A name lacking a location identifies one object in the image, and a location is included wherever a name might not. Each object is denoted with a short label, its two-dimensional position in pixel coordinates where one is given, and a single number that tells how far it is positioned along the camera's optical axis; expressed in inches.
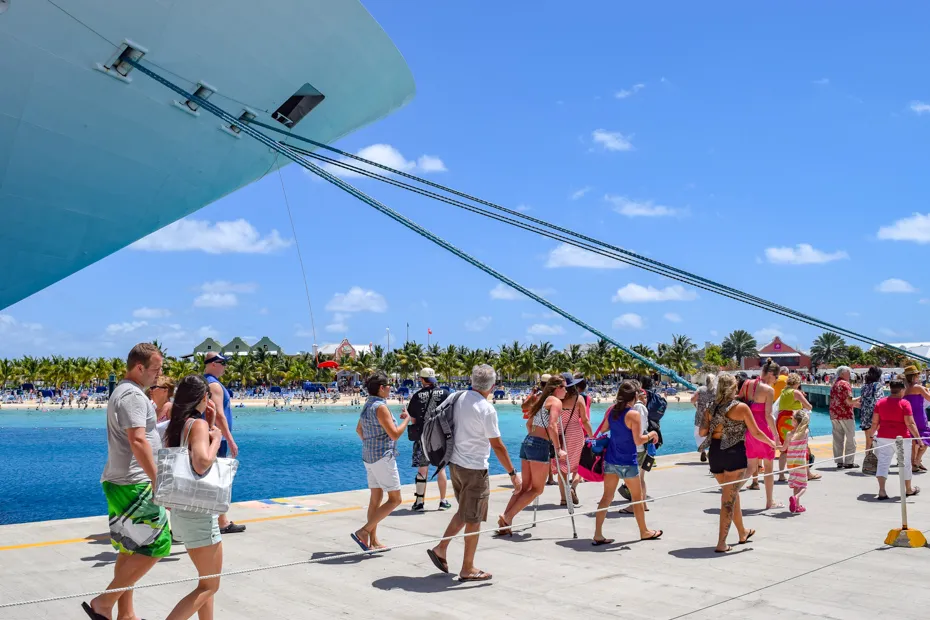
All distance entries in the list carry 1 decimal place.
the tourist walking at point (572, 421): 291.7
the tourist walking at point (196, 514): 146.2
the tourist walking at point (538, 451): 264.1
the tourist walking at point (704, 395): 382.0
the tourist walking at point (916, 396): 355.9
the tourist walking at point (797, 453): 311.6
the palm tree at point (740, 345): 4901.6
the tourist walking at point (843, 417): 430.9
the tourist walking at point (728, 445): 245.3
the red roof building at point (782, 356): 4676.4
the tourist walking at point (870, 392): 428.5
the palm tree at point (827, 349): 4714.8
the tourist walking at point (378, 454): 241.4
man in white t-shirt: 211.9
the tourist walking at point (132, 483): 152.2
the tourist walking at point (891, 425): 329.7
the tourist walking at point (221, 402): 247.0
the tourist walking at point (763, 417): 292.9
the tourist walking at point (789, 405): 361.1
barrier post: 244.4
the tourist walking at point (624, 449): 261.3
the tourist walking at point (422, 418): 263.7
